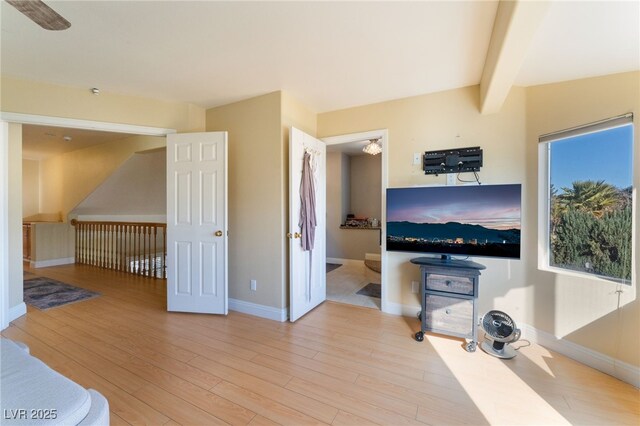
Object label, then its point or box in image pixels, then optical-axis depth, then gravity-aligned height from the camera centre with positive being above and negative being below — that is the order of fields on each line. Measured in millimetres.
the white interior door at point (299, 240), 2834 -333
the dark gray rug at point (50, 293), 3389 -1179
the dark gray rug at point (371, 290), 3773 -1189
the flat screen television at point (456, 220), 2334 -80
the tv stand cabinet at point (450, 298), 2342 -799
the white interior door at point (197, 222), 2994 -131
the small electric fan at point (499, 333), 2158 -1019
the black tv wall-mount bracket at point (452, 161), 2615 +526
